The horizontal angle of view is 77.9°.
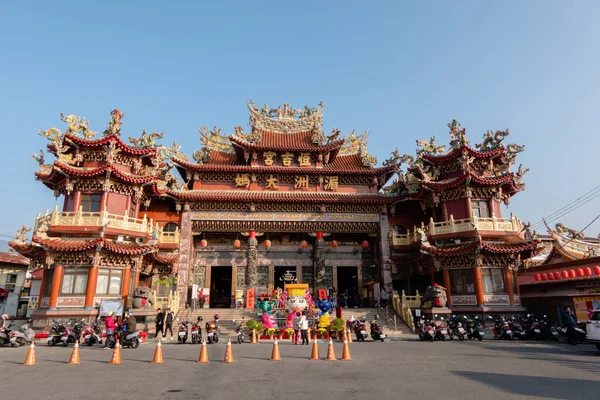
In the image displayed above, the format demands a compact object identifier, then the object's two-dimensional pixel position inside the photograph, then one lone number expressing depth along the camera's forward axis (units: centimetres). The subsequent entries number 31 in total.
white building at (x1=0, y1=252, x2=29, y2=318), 3178
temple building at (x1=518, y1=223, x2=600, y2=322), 1892
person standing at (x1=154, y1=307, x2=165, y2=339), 1662
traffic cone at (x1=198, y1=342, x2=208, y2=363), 995
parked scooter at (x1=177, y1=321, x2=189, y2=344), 1545
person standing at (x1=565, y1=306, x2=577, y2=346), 1458
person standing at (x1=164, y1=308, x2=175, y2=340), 1653
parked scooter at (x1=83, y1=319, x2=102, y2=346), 1497
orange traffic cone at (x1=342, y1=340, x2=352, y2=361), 1017
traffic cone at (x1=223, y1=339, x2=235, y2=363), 992
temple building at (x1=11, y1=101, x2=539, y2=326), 1959
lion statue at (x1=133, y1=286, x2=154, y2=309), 1858
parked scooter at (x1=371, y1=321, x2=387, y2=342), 1619
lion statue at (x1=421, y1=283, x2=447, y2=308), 1952
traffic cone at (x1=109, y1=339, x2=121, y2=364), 980
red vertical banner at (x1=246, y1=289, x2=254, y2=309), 2249
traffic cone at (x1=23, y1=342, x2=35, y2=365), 1002
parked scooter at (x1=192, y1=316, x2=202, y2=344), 1563
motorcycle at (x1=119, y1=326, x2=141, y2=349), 1388
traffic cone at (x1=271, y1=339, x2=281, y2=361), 1028
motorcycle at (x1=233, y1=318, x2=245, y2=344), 1526
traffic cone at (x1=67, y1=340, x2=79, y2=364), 998
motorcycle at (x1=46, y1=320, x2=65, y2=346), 1498
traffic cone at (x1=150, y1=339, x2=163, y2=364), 987
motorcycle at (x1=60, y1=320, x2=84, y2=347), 1485
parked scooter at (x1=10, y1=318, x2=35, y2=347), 1475
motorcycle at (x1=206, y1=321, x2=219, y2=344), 1527
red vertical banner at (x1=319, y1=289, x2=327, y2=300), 2266
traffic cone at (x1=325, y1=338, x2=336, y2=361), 1012
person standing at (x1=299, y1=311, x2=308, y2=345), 1447
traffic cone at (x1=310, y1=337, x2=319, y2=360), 1038
